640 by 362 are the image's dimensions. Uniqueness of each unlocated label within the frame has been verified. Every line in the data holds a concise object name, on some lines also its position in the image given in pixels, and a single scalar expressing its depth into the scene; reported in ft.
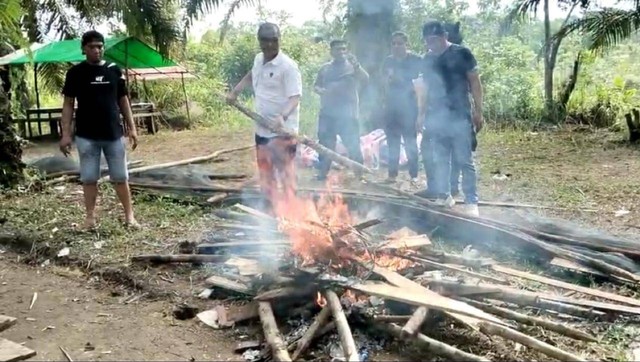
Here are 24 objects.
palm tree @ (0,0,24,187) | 24.71
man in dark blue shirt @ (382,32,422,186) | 23.68
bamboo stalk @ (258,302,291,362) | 10.45
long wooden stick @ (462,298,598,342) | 10.58
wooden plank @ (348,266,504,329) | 10.57
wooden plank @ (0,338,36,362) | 11.06
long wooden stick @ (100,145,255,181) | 26.32
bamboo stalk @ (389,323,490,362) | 9.99
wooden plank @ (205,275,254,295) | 13.43
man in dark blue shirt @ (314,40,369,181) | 25.08
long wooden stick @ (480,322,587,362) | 9.78
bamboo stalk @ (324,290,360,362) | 10.05
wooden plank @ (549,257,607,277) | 13.76
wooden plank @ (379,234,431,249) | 14.27
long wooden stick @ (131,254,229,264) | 15.49
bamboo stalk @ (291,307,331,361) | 10.83
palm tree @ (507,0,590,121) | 38.11
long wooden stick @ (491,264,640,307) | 12.15
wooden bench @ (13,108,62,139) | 48.25
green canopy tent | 42.96
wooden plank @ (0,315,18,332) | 12.60
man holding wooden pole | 18.10
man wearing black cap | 18.93
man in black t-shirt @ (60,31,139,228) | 18.40
